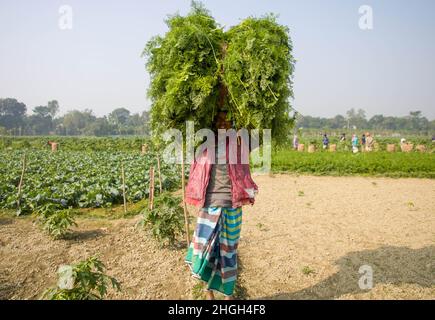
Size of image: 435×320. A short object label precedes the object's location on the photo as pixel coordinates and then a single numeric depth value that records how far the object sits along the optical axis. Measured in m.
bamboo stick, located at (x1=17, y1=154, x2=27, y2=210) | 7.55
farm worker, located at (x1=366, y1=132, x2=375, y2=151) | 21.52
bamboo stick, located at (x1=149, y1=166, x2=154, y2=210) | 6.03
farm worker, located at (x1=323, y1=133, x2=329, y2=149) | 24.57
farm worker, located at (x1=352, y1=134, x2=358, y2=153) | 20.54
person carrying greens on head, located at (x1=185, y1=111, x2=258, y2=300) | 2.96
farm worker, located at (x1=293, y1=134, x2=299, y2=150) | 24.17
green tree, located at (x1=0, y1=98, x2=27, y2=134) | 87.75
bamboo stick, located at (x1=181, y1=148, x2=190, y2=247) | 4.30
